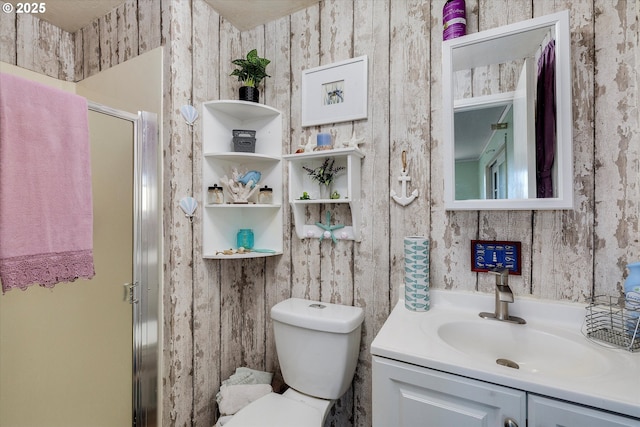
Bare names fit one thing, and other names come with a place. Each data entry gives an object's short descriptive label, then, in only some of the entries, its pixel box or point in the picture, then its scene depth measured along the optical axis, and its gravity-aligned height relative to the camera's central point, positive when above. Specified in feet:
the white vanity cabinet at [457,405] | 2.14 -1.61
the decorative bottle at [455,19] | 3.63 +2.48
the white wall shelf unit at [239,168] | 4.67 +0.81
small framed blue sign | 3.59 -0.57
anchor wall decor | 4.12 +0.32
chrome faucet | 3.23 -0.99
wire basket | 2.69 -1.17
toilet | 3.82 -2.13
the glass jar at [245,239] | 5.14 -0.47
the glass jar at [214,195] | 4.66 +0.30
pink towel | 2.65 +0.29
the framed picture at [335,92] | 4.50 +1.98
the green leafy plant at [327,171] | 4.65 +0.68
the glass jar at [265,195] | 5.01 +0.31
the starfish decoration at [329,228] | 4.63 -0.26
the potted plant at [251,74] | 4.73 +2.38
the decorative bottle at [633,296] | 2.73 -0.84
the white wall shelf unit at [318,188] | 4.26 +0.42
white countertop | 2.09 -1.31
